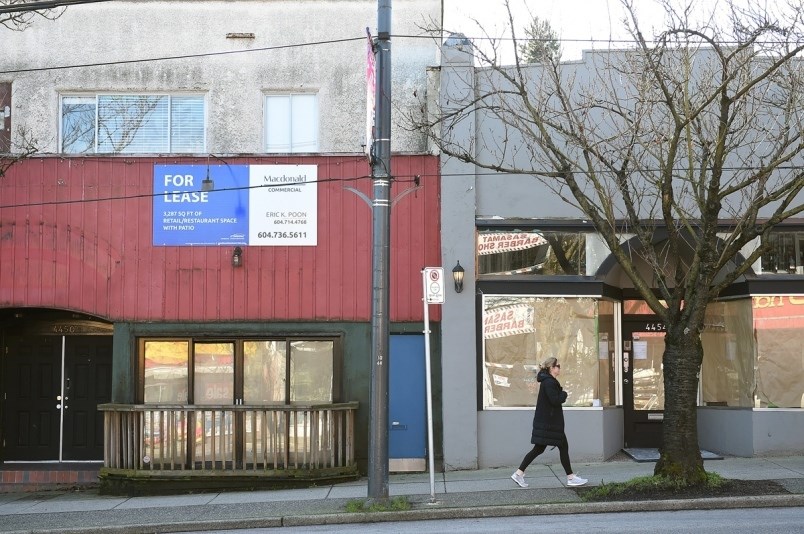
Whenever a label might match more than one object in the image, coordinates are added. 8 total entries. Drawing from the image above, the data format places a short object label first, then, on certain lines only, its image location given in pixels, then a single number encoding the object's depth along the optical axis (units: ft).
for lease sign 44.70
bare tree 33.83
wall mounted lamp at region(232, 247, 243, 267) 44.29
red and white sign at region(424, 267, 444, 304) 34.60
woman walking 35.91
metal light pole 34.12
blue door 43.65
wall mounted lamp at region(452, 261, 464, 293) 42.57
